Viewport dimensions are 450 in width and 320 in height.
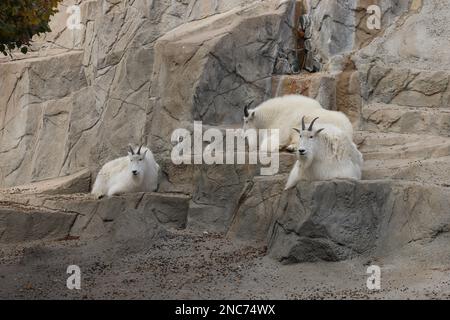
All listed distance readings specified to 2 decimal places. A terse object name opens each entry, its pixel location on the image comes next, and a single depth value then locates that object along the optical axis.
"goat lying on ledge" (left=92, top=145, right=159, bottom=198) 13.62
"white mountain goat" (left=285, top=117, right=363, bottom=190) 11.01
